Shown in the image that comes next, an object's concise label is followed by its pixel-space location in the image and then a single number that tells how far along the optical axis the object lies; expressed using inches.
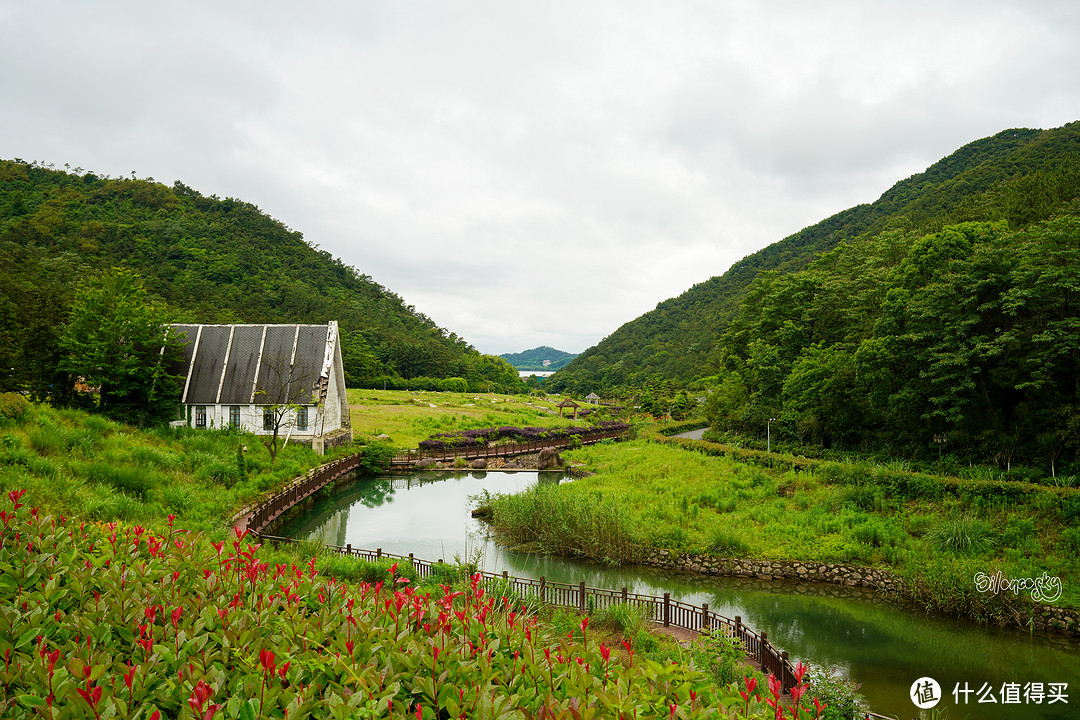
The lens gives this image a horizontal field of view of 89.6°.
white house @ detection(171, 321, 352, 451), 1063.0
